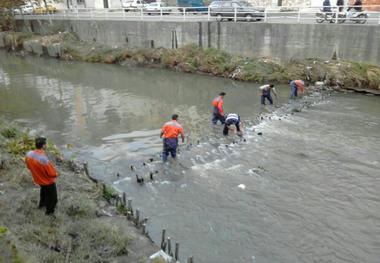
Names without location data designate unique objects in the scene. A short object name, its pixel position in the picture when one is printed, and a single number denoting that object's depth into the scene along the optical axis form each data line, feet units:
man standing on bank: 22.43
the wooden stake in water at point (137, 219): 25.35
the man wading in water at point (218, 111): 44.80
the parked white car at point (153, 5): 121.88
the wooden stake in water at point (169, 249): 21.93
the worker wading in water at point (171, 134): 35.40
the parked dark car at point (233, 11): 82.51
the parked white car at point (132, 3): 136.68
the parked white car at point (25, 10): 138.31
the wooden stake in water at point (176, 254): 21.35
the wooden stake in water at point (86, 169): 33.78
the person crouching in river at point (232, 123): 43.39
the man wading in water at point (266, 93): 56.34
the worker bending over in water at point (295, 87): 59.88
